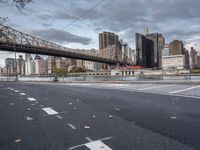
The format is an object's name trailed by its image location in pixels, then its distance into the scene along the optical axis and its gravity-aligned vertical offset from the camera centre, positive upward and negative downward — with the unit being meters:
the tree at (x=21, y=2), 6.56 +2.99
